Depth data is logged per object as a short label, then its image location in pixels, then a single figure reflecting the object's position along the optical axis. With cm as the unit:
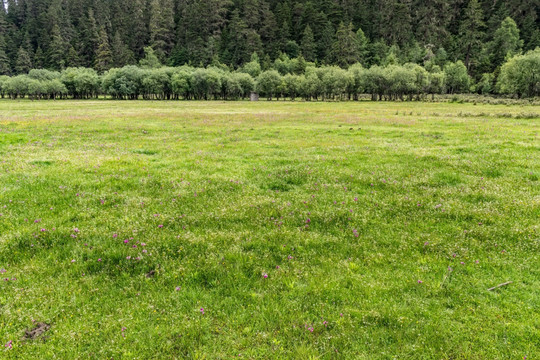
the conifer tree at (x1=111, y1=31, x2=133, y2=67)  18338
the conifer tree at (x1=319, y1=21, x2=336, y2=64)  18531
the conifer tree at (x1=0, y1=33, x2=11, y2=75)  17588
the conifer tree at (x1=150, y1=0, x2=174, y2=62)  19650
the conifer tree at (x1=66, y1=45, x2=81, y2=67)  18250
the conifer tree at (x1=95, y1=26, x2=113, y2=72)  17812
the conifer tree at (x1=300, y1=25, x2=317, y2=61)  19338
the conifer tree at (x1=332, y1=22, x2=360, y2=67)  18000
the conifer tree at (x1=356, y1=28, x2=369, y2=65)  18425
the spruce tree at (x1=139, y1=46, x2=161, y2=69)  16969
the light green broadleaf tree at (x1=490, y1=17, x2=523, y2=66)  14852
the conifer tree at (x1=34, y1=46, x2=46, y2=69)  18800
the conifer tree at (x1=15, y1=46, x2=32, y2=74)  17938
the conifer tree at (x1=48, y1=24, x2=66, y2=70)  18316
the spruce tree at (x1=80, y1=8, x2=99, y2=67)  19262
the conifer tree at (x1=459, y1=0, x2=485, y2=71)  17500
